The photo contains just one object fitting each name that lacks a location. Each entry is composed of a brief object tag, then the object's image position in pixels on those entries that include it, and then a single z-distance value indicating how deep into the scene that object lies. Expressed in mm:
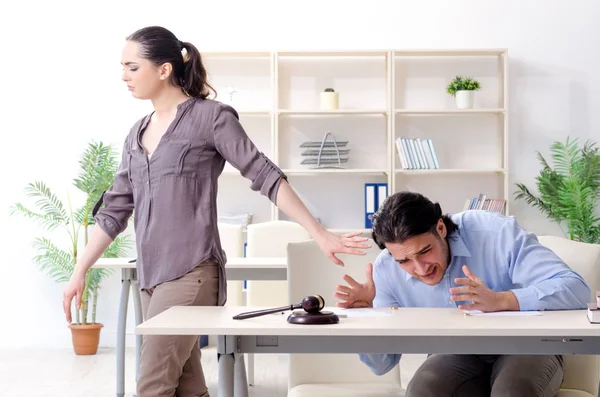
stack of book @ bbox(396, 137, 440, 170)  5668
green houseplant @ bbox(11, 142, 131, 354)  5613
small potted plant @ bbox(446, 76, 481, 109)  5707
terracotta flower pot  5672
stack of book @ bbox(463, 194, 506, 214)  5688
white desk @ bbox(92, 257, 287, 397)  4039
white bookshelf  5957
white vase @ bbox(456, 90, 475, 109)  5703
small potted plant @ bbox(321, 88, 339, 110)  5754
